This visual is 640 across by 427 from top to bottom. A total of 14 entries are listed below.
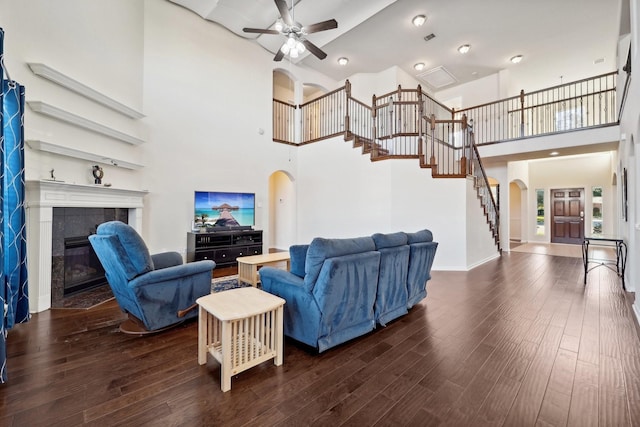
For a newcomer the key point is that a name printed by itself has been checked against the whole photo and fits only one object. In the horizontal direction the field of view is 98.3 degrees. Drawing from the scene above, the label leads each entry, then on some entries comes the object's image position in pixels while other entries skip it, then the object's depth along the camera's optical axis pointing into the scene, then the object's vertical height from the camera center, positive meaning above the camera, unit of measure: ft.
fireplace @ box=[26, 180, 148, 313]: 10.03 -0.37
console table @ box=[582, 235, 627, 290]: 14.31 -2.17
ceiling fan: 12.92 +9.16
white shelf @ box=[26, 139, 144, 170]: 9.96 +2.52
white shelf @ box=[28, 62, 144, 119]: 9.99 +5.22
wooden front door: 30.42 +0.10
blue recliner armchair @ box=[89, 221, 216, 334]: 8.11 -2.09
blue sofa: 7.16 -2.02
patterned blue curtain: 8.54 +0.09
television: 17.94 +0.33
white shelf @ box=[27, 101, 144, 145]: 10.02 +3.89
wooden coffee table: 12.85 -2.38
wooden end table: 5.83 -2.74
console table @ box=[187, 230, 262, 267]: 16.88 -2.00
